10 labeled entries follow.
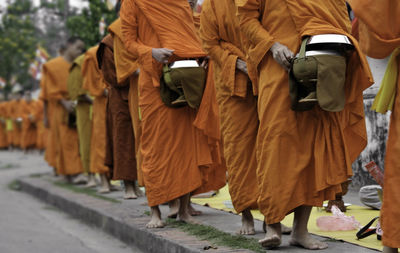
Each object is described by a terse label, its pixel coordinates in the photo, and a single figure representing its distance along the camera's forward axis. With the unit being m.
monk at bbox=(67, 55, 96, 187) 18.87
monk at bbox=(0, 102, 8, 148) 53.74
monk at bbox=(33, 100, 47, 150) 44.44
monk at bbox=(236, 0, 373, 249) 7.73
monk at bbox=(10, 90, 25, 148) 49.81
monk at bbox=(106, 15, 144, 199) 14.80
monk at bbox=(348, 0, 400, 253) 6.30
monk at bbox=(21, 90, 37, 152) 46.29
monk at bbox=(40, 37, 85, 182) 20.20
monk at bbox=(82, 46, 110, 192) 17.45
